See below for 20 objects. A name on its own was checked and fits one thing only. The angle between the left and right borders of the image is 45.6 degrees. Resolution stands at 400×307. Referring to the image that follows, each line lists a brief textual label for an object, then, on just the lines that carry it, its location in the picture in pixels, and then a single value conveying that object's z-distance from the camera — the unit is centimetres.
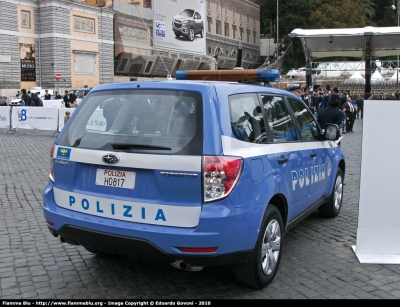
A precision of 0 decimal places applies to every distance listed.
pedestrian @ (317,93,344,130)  1027
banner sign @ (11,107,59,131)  1911
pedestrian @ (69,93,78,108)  2644
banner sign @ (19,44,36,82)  4206
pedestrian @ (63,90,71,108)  2616
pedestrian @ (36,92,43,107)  2389
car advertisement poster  5522
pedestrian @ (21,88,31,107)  2449
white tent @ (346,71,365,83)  4381
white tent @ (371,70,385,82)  4049
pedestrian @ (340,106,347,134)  2024
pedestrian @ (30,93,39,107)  2362
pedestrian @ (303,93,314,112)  2427
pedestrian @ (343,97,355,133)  2081
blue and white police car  361
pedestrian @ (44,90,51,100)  3247
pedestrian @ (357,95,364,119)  3366
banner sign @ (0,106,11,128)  2036
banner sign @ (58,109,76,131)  1889
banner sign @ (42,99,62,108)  2739
